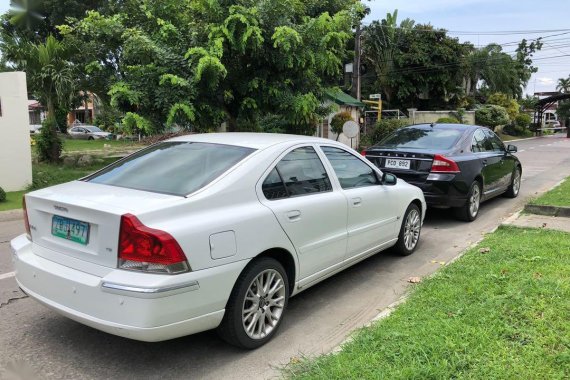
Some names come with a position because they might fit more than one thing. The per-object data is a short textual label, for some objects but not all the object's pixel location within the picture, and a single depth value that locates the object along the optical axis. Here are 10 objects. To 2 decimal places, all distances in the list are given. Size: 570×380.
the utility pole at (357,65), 23.64
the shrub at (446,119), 28.95
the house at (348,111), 25.38
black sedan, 7.51
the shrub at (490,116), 39.53
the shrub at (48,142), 13.73
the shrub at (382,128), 25.53
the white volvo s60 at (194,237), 3.04
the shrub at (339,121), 23.38
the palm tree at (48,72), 13.13
